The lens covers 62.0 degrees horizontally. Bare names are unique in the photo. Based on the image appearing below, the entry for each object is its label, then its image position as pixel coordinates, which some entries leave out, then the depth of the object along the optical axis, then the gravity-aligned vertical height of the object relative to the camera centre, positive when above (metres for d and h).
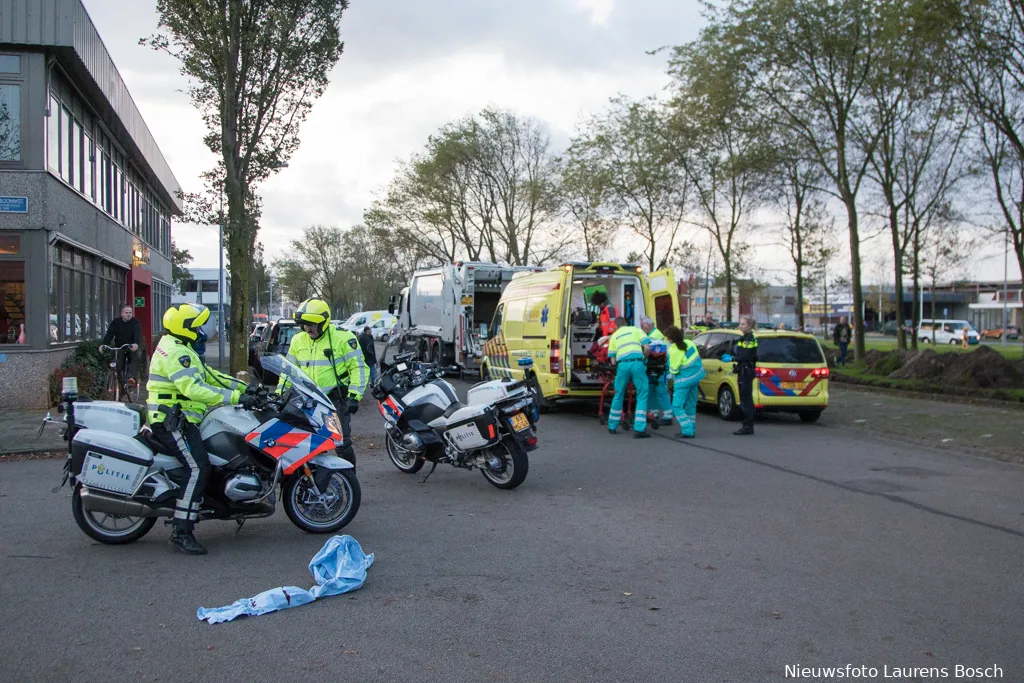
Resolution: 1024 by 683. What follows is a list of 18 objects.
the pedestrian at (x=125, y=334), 14.26 +0.21
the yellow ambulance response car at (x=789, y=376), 13.92 -0.52
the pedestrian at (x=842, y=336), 28.53 +0.28
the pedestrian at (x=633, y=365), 11.91 -0.28
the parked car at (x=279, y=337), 20.95 +0.23
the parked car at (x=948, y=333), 51.80 +0.69
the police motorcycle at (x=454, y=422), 8.28 -0.77
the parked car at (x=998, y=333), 63.55 +0.80
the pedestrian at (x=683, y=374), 12.60 -0.43
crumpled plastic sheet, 4.71 -1.42
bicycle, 14.34 -0.69
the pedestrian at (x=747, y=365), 12.60 -0.31
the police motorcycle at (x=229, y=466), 5.96 -0.86
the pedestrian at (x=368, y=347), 13.00 -0.02
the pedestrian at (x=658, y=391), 12.99 -0.72
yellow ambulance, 13.97 +0.52
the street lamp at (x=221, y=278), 20.35 +2.47
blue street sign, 14.40 +2.42
